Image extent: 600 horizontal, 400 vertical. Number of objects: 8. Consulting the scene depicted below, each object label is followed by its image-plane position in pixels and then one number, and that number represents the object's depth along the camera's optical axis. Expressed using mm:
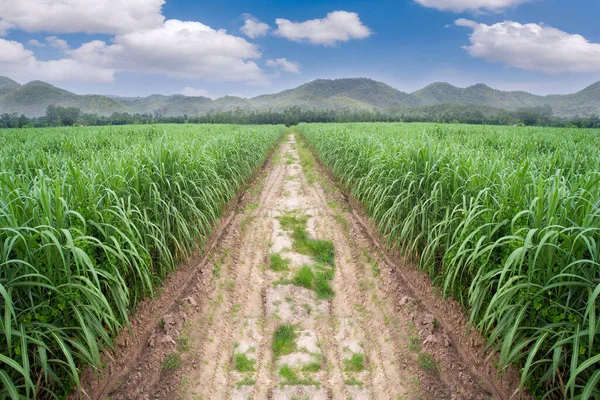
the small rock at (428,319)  3761
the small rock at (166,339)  3470
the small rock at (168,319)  3711
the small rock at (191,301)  4148
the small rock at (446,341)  3453
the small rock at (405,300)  4219
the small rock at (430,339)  3525
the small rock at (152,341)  3415
